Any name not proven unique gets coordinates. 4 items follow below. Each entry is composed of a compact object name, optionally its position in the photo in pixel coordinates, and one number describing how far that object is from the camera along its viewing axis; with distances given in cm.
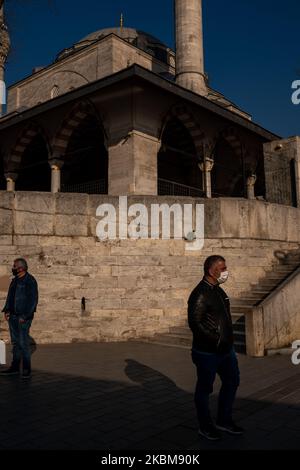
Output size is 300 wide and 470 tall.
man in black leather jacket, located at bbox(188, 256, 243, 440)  305
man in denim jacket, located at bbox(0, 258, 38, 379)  515
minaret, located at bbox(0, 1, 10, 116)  1146
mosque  786
